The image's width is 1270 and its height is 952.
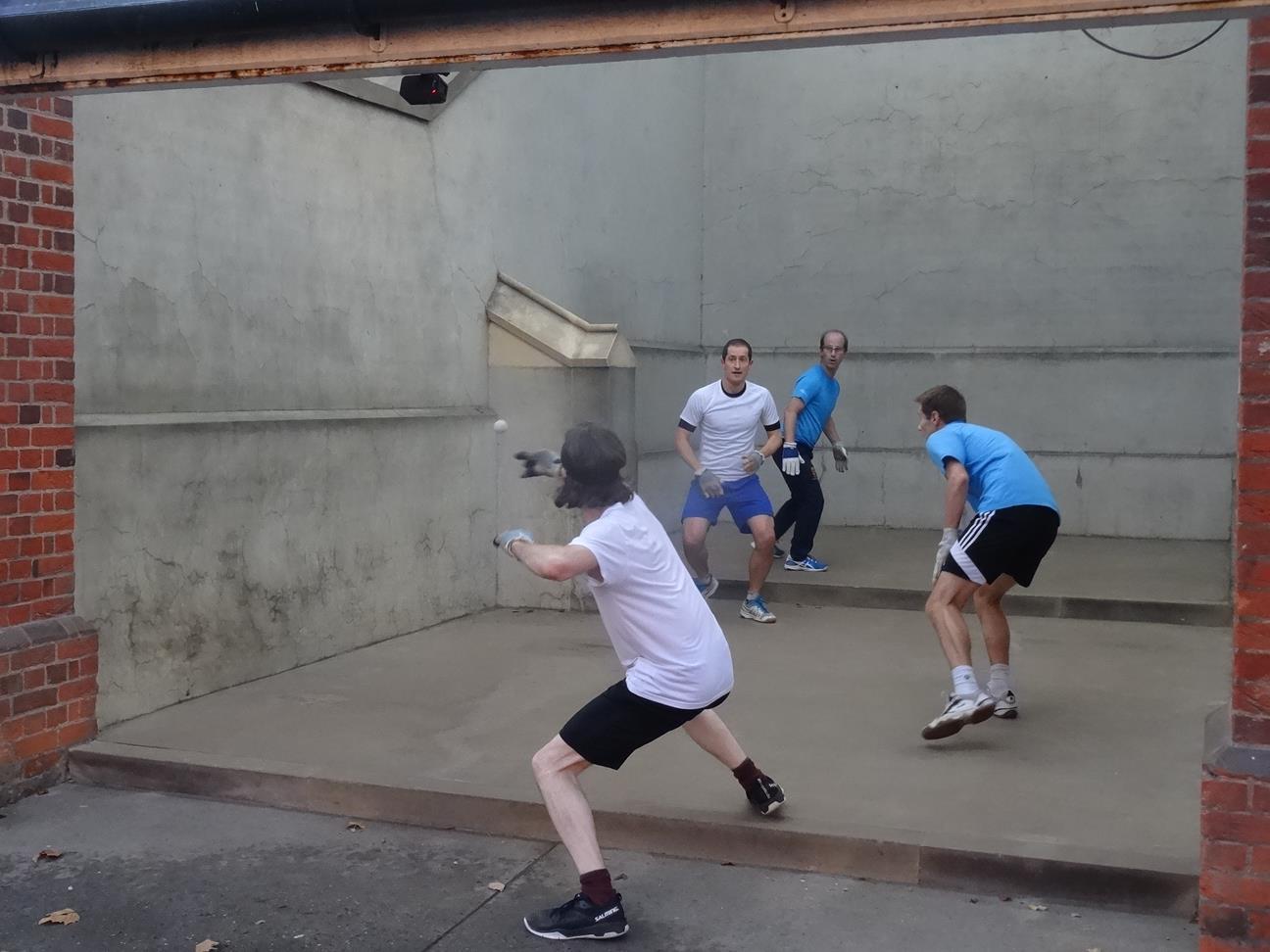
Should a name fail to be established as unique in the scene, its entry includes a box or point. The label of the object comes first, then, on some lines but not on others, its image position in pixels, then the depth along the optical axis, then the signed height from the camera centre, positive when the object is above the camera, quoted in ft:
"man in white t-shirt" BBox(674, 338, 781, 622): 28.45 -0.46
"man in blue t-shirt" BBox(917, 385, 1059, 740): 19.80 -1.56
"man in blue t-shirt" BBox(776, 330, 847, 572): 32.27 -0.19
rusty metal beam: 9.73 +3.19
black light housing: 12.50 +3.22
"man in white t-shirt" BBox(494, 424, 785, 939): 13.64 -2.22
